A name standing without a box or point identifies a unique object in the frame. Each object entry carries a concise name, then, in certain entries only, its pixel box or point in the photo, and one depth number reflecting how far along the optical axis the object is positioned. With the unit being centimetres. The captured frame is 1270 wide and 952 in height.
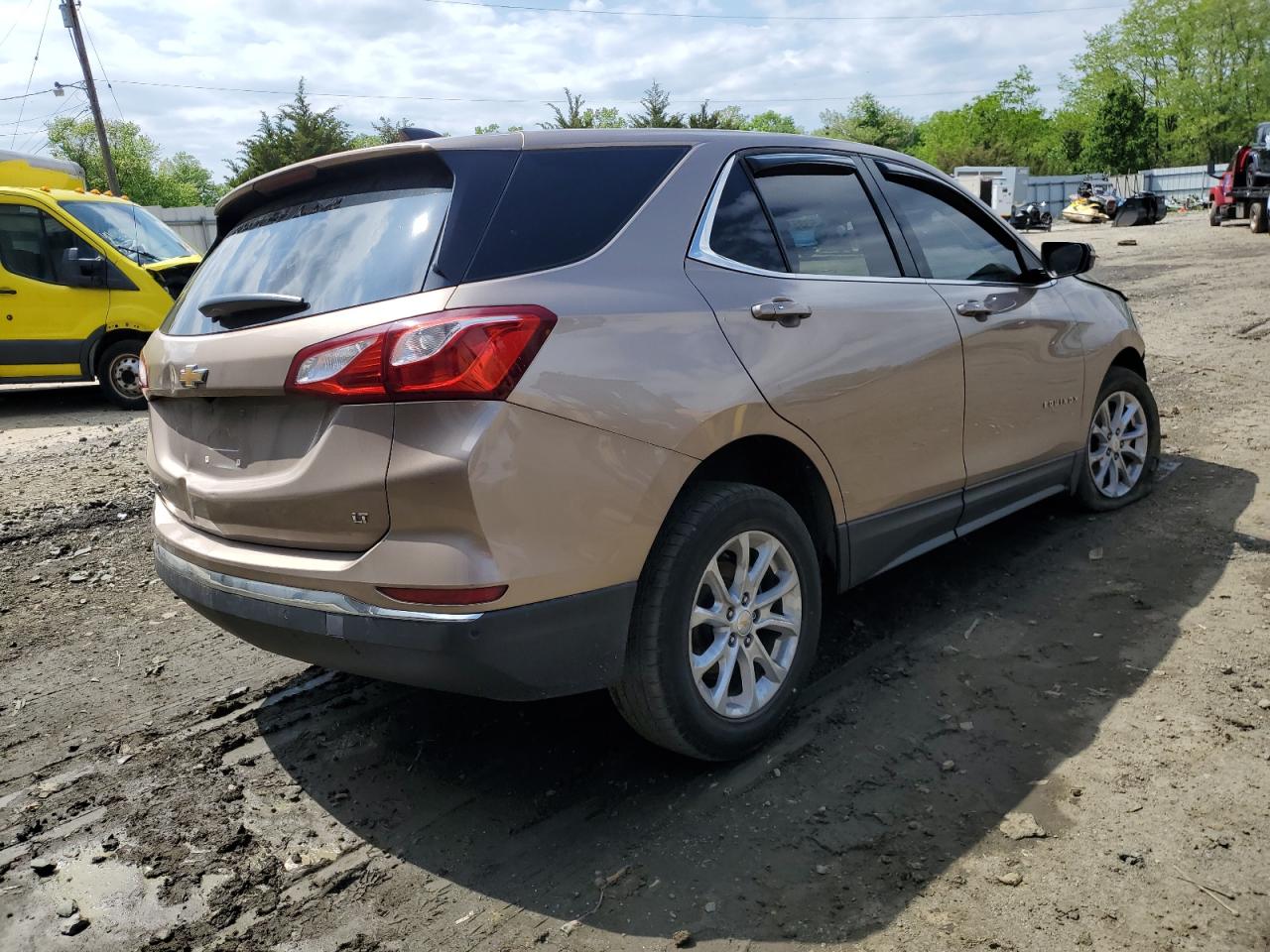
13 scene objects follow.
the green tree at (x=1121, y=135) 5456
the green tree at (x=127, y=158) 8100
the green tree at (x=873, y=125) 8144
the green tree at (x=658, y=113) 3162
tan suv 243
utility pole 3203
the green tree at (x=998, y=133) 7012
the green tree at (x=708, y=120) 3141
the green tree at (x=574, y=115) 3011
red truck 2428
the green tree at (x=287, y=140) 3647
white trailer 4784
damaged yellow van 1036
